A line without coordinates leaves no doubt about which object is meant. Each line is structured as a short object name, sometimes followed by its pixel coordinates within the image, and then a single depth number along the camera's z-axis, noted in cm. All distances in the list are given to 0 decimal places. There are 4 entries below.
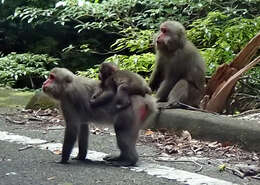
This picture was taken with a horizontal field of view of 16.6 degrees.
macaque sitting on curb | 984
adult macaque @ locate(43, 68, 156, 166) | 705
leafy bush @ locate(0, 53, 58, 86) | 1712
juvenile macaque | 722
